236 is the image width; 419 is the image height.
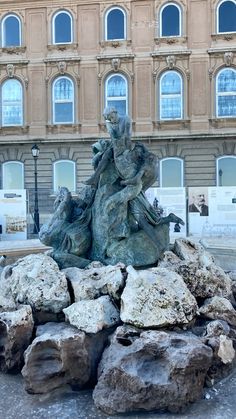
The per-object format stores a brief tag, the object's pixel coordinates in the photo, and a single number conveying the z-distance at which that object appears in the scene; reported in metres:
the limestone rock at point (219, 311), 4.45
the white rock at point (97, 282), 4.45
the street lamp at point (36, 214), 20.64
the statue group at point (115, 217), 5.65
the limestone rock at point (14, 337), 4.04
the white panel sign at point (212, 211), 18.45
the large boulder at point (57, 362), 3.72
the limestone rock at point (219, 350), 3.91
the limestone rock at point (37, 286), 4.46
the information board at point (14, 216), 18.70
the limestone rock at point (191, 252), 5.26
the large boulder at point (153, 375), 3.49
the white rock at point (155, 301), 4.01
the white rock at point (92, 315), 4.02
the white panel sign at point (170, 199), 18.81
